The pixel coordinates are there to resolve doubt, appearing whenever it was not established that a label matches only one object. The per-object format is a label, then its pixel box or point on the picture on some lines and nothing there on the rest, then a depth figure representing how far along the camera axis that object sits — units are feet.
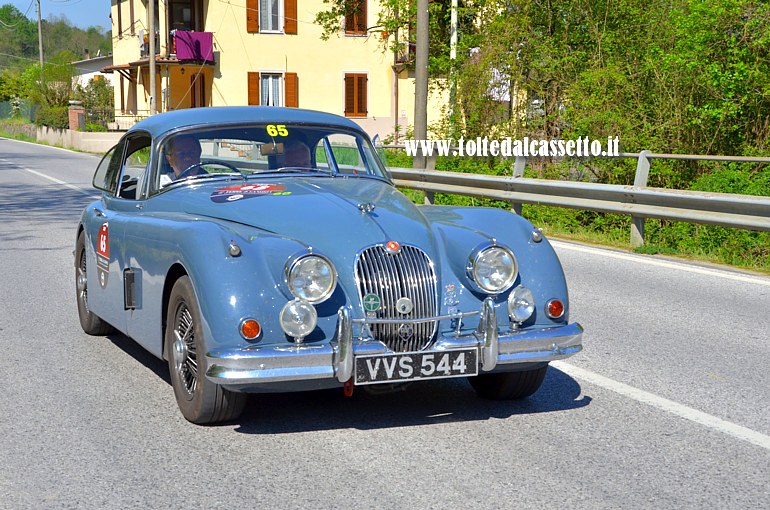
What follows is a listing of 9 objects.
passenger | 21.56
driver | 21.12
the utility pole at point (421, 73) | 65.67
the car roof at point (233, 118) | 21.56
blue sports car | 15.87
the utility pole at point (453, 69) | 71.15
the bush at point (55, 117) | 168.35
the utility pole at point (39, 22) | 242.50
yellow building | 136.05
